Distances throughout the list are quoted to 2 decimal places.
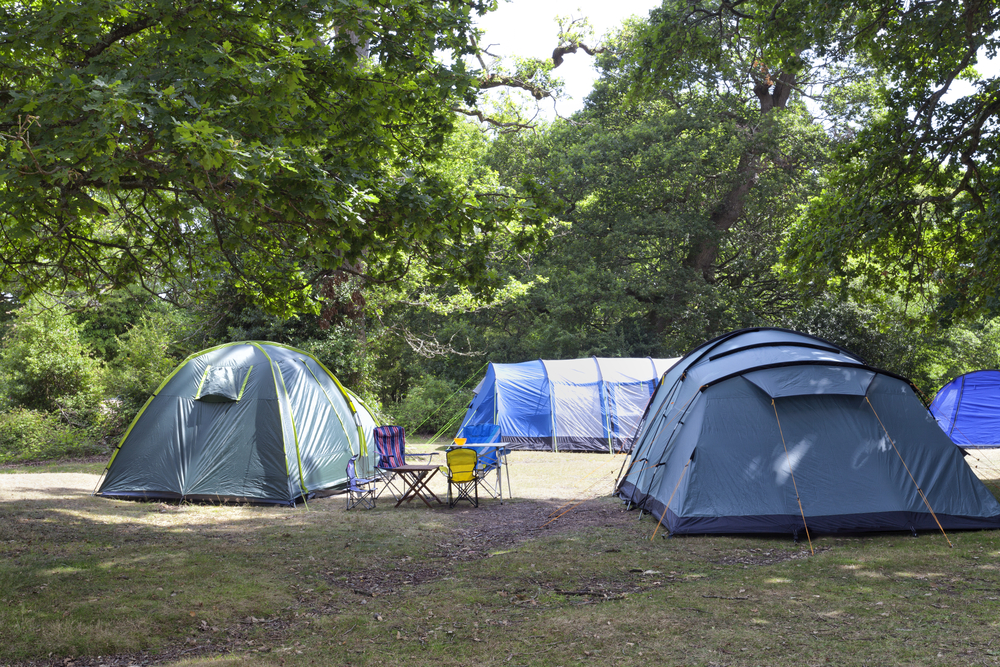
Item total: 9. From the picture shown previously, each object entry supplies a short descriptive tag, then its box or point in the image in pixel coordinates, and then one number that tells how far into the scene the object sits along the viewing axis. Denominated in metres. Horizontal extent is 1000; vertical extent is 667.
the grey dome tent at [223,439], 8.89
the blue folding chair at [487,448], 9.56
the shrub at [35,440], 14.36
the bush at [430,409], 19.14
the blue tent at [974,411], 13.71
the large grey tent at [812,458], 6.53
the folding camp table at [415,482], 8.73
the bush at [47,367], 15.47
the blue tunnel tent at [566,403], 15.46
